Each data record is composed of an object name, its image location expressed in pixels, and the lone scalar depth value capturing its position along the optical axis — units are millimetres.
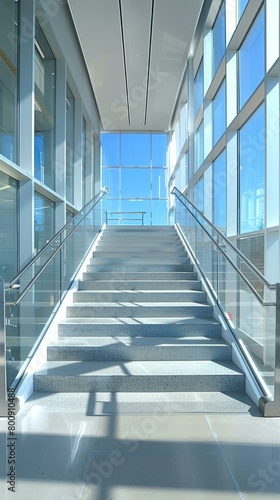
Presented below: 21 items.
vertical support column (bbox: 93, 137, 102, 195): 13355
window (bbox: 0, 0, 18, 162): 4347
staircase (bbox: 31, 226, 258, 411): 3252
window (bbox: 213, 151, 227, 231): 7172
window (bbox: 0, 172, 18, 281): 4230
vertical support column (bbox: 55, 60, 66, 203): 6852
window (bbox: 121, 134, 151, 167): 15898
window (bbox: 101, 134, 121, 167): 15812
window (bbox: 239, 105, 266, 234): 5250
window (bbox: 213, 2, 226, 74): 7106
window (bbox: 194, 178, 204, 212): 9053
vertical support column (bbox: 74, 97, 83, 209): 8854
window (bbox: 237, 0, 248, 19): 5846
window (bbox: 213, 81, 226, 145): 7232
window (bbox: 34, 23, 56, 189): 5734
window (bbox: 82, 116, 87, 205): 10602
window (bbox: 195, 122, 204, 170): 9461
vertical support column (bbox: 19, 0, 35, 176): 4812
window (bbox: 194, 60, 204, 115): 9249
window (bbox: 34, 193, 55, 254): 5426
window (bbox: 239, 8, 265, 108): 5266
